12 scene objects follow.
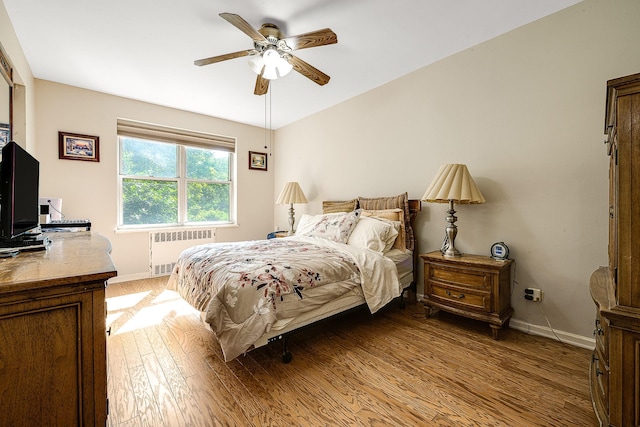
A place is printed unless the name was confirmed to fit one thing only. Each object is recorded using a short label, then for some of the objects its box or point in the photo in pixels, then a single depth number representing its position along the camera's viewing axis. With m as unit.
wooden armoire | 1.06
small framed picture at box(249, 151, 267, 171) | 4.91
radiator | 3.88
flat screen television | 1.12
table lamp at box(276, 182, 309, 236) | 4.05
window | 3.82
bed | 1.68
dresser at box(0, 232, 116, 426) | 0.77
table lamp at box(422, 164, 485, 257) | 2.25
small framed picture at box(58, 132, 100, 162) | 3.29
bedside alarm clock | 2.25
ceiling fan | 1.93
